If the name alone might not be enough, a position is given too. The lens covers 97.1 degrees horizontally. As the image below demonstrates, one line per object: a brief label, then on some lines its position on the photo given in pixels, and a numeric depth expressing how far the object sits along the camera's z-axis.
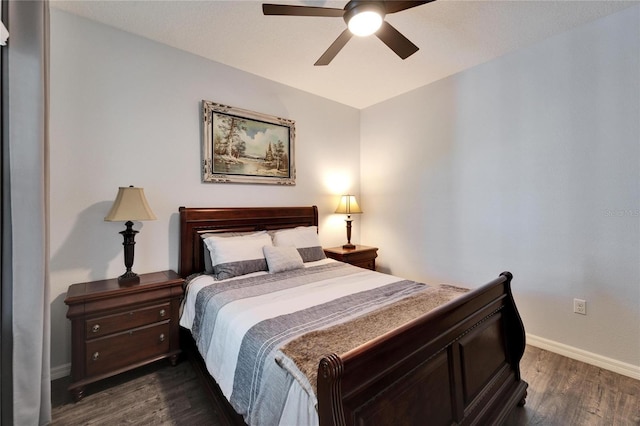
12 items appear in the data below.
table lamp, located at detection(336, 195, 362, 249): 3.79
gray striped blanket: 1.20
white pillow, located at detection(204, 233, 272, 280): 2.46
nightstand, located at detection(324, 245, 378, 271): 3.52
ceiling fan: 1.64
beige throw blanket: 1.19
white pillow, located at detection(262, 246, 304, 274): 2.62
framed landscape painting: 2.84
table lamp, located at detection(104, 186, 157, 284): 2.13
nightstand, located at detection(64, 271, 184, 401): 1.89
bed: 0.93
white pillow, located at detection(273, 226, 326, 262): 2.98
